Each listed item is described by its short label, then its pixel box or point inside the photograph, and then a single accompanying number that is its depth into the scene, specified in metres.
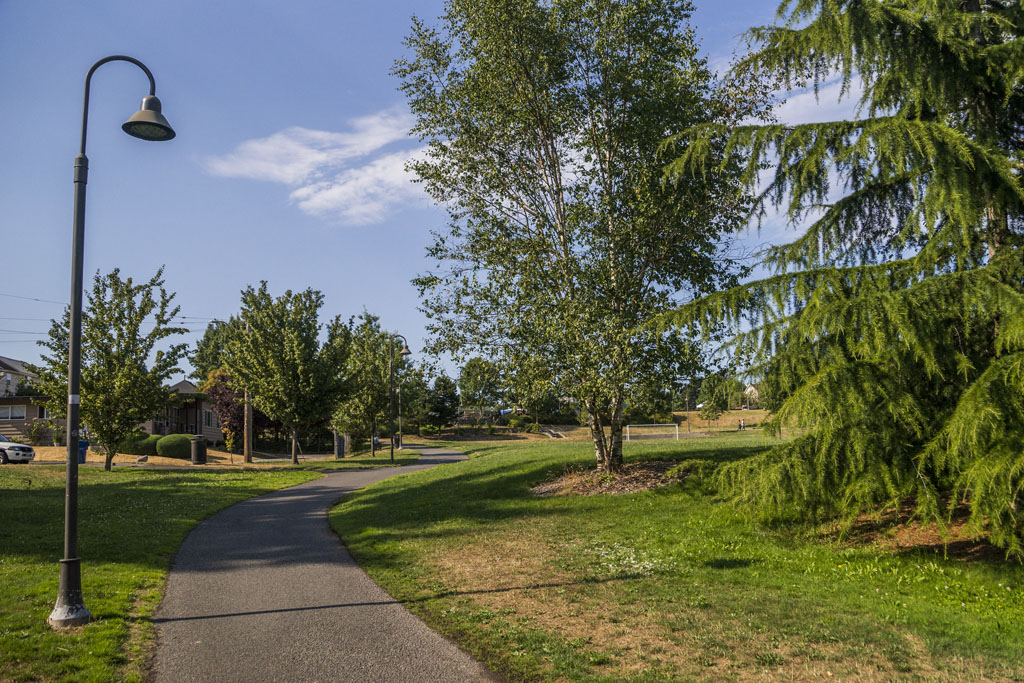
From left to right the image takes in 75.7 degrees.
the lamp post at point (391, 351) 37.10
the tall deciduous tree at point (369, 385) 41.33
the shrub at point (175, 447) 38.06
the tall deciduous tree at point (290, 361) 31.44
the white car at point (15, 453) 30.64
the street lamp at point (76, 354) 7.17
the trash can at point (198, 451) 33.00
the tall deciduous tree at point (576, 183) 14.23
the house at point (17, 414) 45.47
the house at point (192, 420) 53.91
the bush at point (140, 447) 38.53
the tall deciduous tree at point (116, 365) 25.95
